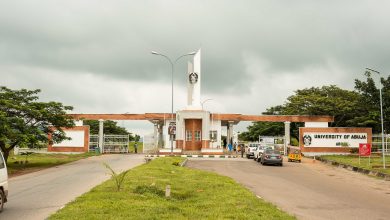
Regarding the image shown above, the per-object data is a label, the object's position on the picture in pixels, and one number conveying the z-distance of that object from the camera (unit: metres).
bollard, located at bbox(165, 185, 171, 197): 13.38
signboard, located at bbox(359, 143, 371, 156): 33.56
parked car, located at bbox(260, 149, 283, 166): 33.53
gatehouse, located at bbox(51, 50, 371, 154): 51.19
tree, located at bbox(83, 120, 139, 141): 80.31
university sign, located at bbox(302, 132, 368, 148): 47.31
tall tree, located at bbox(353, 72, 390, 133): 43.54
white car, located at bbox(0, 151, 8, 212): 11.74
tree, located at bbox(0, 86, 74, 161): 28.91
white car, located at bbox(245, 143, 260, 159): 41.91
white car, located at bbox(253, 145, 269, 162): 37.75
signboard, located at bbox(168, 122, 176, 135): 37.51
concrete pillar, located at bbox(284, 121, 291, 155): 50.59
